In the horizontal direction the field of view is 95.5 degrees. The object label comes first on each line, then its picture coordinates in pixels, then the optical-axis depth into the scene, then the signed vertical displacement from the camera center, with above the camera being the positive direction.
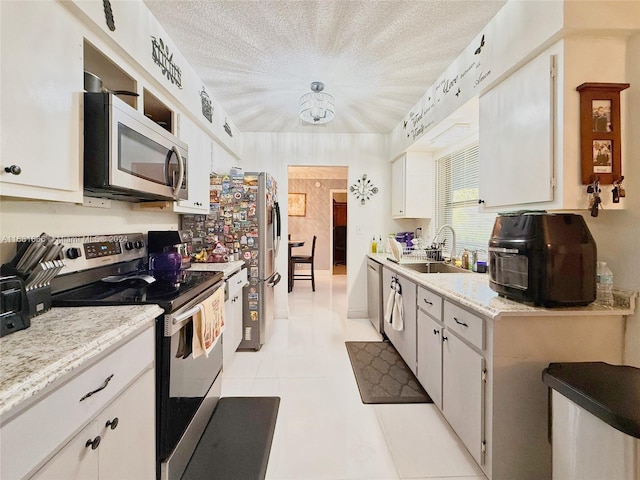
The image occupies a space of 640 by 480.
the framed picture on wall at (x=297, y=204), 7.68 +0.92
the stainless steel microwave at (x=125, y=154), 1.21 +0.41
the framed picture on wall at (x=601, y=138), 1.36 +0.48
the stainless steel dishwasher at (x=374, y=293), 3.36 -0.67
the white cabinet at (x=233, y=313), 2.36 -0.66
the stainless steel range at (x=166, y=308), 1.24 -0.33
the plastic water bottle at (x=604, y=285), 1.40 -0.21
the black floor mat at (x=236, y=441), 1.50 -1.19
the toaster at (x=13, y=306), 0.89 -0.22
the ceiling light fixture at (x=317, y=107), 2.54 +1.17
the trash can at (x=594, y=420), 0.93 -0.63
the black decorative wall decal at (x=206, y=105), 2.66 +1.26
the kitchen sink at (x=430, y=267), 2.88 -0.28
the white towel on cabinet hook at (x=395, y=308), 2.50 -0.61
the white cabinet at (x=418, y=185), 3.61 +0.69
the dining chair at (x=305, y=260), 5.83 -0.43
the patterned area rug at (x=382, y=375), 2.14 -1.15
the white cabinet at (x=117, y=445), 0.77 -0.64
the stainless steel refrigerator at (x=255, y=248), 2.90 -0.09
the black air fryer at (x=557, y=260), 1.32 -0.09
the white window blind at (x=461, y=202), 2.79 +0.41
